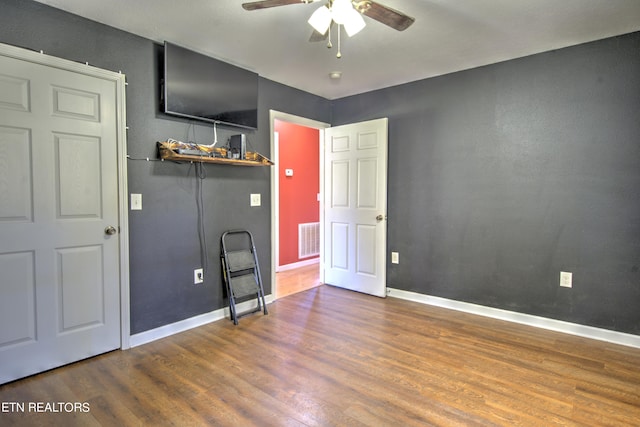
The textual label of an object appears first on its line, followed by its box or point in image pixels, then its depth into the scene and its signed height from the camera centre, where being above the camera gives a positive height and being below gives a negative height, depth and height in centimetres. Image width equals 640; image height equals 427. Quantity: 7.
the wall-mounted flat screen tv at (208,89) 272 +96
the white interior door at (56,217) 209 -12
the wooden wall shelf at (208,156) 271 +38
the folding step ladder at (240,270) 321 -68
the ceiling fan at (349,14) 176 +100
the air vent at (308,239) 557 -64
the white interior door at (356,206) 391 -6
